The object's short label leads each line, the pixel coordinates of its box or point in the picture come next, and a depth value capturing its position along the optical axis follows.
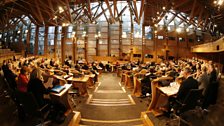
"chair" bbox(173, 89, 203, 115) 2.86
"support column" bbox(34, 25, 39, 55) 16.21
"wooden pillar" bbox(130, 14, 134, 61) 15.69
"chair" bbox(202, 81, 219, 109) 3.46
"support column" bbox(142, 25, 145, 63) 15.91
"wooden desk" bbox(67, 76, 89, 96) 5.87
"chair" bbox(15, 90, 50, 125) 2.60
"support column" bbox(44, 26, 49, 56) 16.16
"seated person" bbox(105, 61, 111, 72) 13.62
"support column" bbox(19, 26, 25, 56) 17.09
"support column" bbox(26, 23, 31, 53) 16.42
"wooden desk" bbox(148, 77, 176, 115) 3.92
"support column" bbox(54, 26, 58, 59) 16.04
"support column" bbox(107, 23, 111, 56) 16.03
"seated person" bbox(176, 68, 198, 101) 3.10
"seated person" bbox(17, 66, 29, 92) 3.35
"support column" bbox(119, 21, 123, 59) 15.92
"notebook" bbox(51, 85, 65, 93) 3.14
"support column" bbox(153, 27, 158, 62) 15.86
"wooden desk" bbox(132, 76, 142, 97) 6.16
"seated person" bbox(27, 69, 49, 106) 2.86
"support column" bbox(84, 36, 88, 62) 15.13
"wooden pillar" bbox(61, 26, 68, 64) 13.71
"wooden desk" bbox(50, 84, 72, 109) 3.08
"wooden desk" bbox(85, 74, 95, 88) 7.55
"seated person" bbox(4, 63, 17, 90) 4.22
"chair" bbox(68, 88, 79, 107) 4.75
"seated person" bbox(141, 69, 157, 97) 5.36
